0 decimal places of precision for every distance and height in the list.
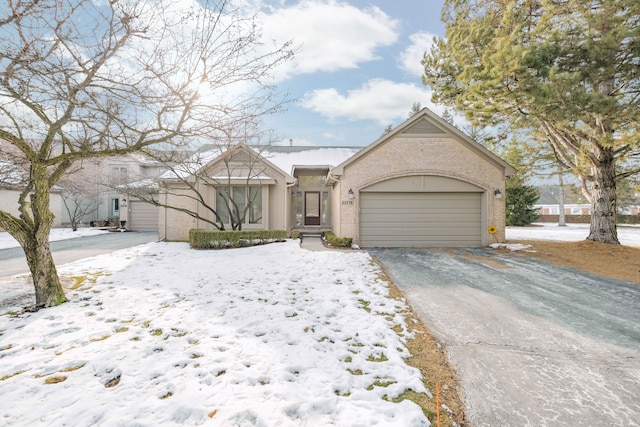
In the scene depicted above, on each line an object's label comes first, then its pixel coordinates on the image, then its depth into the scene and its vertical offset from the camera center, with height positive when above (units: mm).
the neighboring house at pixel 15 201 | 18867 +687
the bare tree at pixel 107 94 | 4133 +1874
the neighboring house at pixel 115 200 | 20719 +947
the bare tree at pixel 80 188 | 19375 +1605
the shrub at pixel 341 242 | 11234 -1175
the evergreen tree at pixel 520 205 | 26344 +688
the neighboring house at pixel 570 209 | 28562 +536
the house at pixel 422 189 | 11711 +944
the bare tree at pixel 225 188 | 13422 +1148
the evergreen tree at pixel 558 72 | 8219 +4391
